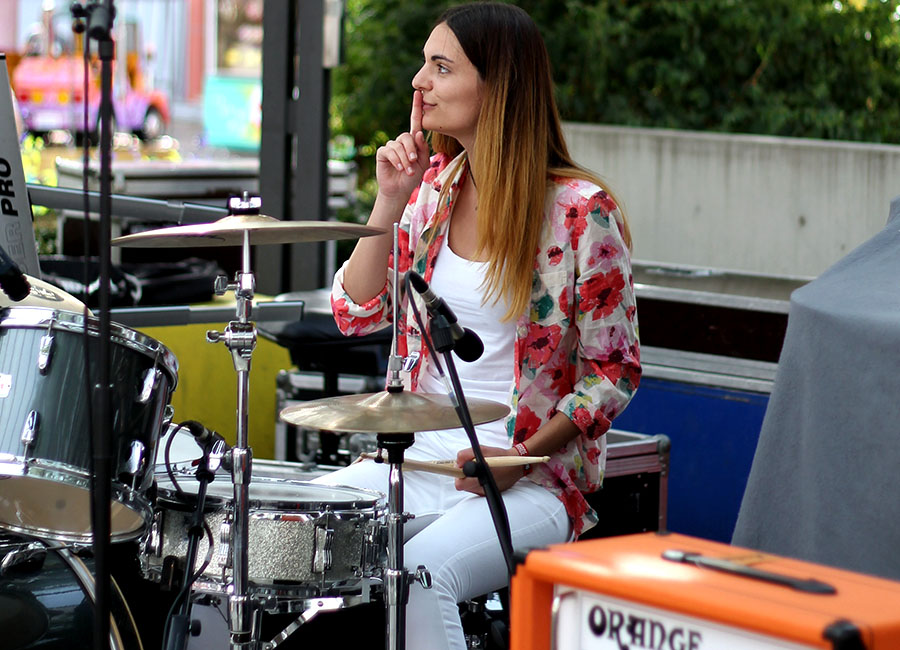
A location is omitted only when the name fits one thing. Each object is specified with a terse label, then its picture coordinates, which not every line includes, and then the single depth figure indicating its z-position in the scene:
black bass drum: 4.86
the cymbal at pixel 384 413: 4.39
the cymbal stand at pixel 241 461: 4.64
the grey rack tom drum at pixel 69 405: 4.71
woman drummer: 5.24
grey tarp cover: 3.59
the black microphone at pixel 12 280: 4.29
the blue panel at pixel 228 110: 30.48
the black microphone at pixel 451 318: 4.22
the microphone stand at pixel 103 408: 3.70
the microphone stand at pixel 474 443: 4.16
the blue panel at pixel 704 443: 8.20
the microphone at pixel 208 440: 4.91
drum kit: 4.66
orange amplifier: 2.74
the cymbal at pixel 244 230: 4.75
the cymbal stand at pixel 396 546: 4.56
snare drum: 4.82
